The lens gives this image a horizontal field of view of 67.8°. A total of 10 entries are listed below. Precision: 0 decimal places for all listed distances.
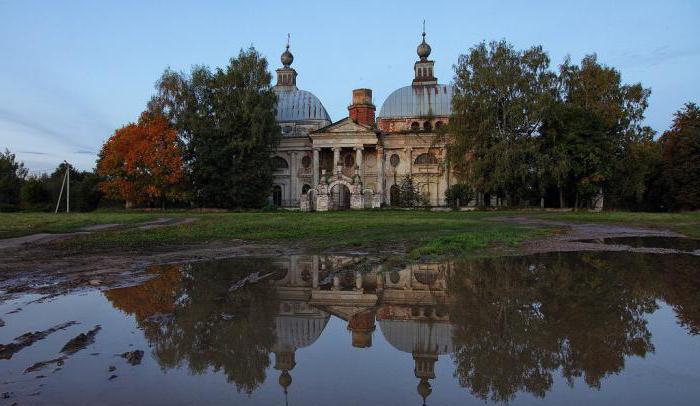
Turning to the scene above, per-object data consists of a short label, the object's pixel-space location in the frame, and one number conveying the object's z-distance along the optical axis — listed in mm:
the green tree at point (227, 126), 49031
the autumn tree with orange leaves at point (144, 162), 47469
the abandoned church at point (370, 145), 56406
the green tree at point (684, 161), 46469
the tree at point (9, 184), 62678
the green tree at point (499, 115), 42781
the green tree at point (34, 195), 58969
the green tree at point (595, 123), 42469
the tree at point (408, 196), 52656
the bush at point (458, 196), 50897
